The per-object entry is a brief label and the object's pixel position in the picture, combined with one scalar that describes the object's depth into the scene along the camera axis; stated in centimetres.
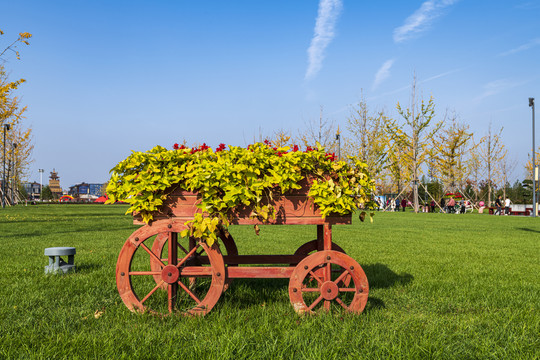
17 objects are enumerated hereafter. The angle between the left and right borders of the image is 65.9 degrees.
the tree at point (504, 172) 4841
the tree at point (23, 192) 6252
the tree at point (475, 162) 4625
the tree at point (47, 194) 8999
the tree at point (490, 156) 4572
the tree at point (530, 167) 5039
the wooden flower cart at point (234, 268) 351
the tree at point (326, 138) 3975
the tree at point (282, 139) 4138
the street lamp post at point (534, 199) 2670
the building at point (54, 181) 13980
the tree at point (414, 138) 3519
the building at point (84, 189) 12469
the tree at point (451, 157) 4150
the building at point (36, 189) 11650
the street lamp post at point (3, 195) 3336
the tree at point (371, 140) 4042
